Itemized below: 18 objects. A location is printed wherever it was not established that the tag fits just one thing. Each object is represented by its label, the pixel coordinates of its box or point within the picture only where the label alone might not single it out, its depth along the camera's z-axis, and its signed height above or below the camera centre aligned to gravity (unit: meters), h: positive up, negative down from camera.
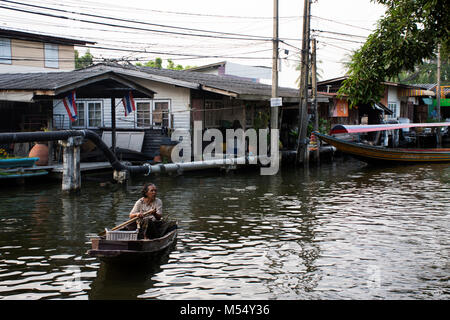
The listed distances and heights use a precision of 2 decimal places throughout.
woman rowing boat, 9.72 -1.65
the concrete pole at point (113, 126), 22.36 +0.46
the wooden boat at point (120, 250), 8.51 -1.99
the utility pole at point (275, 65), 23.48 +3.37
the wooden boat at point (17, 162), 18.11 -0.95
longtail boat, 26.09 -1.05
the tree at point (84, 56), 61.12 +10.18
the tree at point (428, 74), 67.25 +8.28
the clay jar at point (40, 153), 19.83 -0.66
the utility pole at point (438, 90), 40.22 +3.55
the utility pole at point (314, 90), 27.17 +2.41
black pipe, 14.09 -0.03
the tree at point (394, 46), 7.73 +1.41
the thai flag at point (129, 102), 22.12 +1.54
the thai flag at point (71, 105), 19.74 +1.28
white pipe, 20.92 -1.32
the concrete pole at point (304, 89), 25.78 +2.41
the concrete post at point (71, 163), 16.58 -0.91
